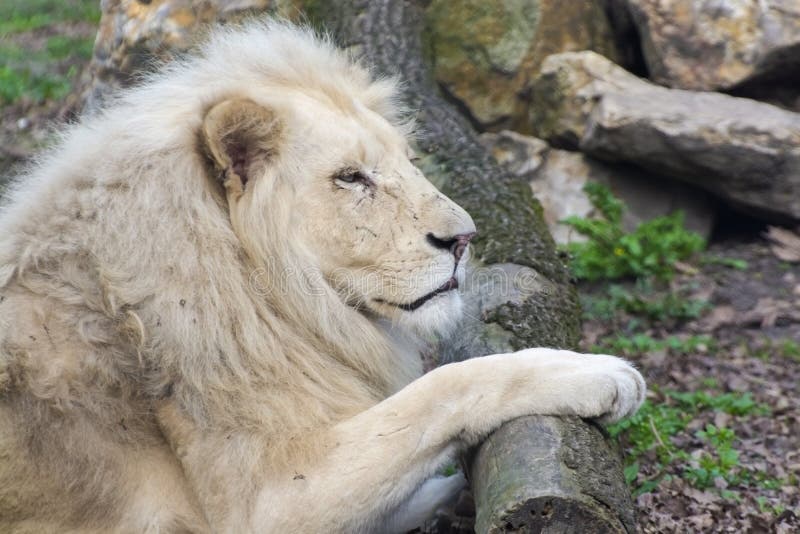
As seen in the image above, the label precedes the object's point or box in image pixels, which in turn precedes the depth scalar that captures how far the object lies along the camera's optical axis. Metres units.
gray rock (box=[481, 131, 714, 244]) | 15.94
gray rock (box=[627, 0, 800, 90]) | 15.77
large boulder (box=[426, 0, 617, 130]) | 16.75
